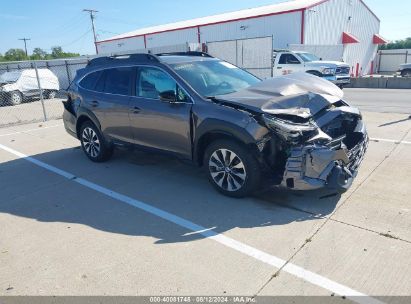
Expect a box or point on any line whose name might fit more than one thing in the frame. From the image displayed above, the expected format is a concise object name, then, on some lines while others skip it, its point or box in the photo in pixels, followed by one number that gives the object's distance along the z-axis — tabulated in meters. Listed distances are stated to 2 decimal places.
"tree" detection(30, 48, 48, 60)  108.34
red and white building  23.19
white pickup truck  15.77
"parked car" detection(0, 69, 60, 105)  17.30
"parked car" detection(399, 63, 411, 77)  23.86
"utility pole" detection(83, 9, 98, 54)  59.86
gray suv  3.90
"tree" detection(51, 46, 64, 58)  98.40
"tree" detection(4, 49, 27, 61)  77.78
